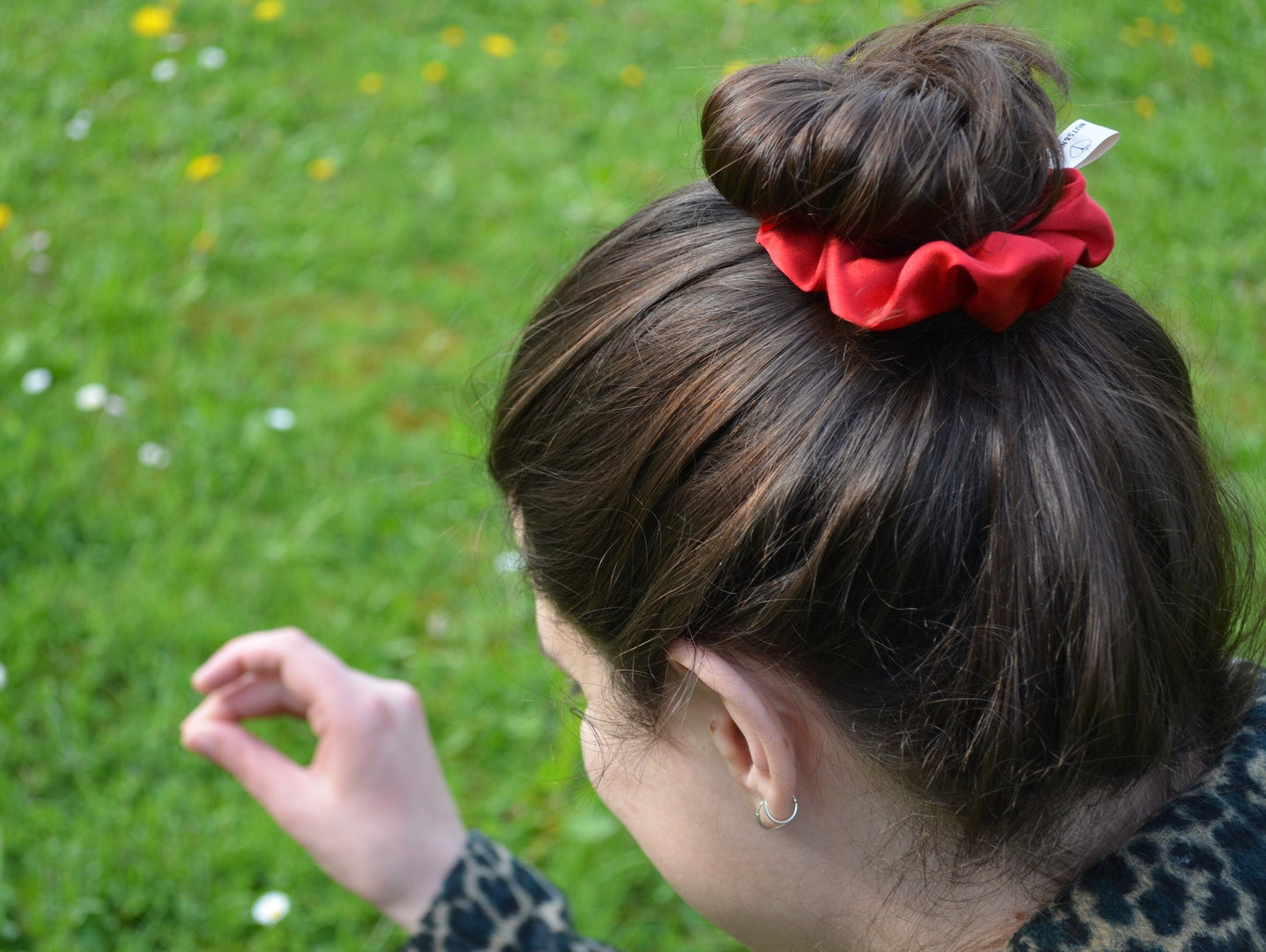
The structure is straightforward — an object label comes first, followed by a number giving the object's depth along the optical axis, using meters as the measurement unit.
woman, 0.93
